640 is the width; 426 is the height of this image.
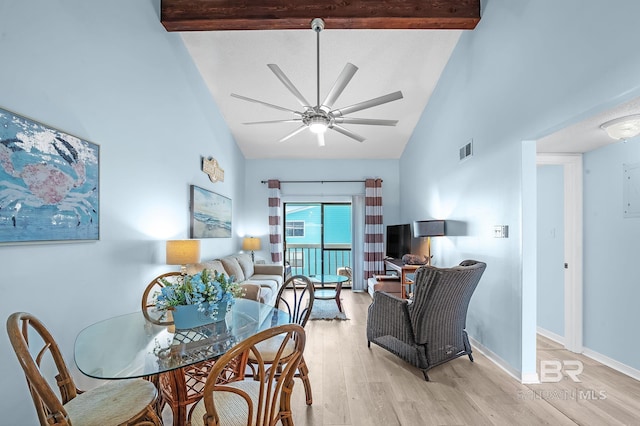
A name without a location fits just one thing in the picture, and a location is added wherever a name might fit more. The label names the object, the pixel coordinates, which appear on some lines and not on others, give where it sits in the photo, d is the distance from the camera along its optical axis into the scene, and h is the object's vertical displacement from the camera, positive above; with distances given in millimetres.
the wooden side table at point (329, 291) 4428 -1068
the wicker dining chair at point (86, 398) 1048 -847
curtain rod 6535 +815
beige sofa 3914 -917
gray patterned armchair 2520 -878
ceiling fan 2631 +1101
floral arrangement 1682 -428
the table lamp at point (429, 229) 3924 -138
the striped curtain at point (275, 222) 6355 -73
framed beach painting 3978 +64
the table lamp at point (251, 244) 5895 -499
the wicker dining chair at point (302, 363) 1955 -855
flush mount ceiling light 1974 +623
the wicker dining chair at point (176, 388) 1654 -984
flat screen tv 5371 -413
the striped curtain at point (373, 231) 6293 -261
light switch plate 2818 -119
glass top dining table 1329 -652
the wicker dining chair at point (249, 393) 1029 -706
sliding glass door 6836 -445
